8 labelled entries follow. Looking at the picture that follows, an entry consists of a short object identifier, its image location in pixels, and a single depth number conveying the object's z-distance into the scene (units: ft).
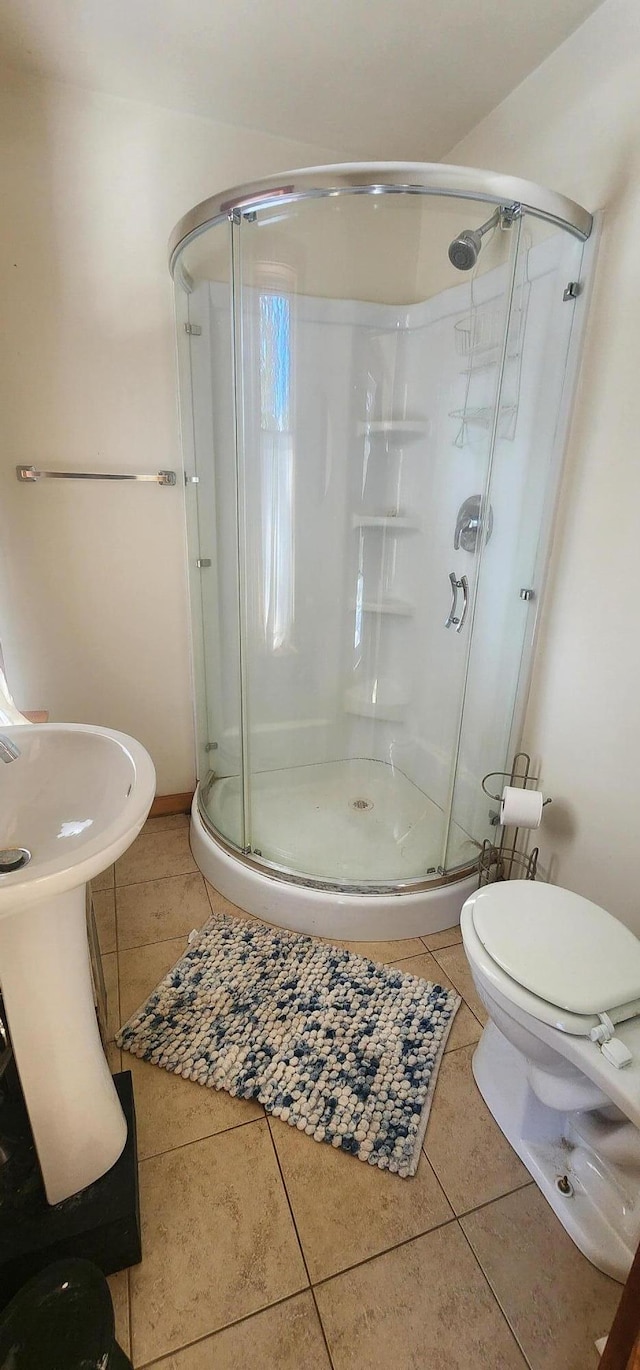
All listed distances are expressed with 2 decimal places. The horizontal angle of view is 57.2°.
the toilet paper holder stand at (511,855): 6.03
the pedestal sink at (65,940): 2.90
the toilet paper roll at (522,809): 5.33
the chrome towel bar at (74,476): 6.01
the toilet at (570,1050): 3.31
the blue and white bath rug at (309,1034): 4.20
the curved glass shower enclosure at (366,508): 5.14
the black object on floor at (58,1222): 3.18
